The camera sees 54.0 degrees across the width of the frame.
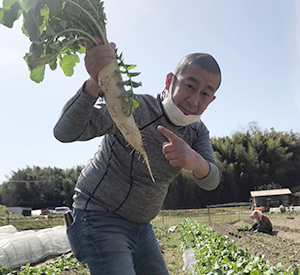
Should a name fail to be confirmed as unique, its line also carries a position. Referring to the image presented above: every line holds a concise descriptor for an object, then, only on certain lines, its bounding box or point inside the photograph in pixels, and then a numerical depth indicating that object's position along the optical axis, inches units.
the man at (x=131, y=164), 54.6
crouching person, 378.0
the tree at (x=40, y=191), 1771.7
